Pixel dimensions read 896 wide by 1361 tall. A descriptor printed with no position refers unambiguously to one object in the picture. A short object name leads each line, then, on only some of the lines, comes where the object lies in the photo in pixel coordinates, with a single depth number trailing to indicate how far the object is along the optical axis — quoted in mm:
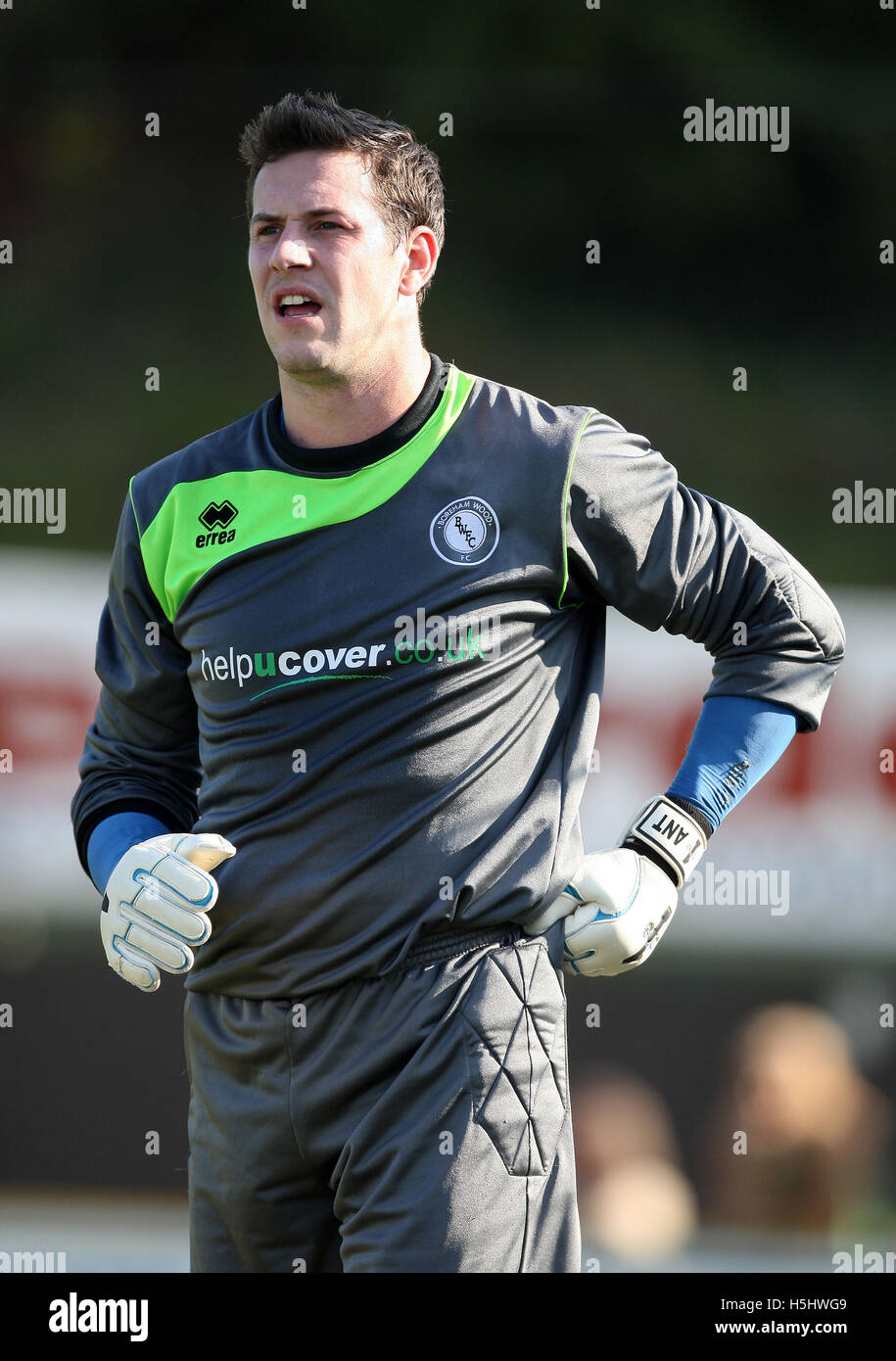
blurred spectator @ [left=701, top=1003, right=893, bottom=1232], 6770
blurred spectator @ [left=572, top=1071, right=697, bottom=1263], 6727
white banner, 6770
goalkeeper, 3615
